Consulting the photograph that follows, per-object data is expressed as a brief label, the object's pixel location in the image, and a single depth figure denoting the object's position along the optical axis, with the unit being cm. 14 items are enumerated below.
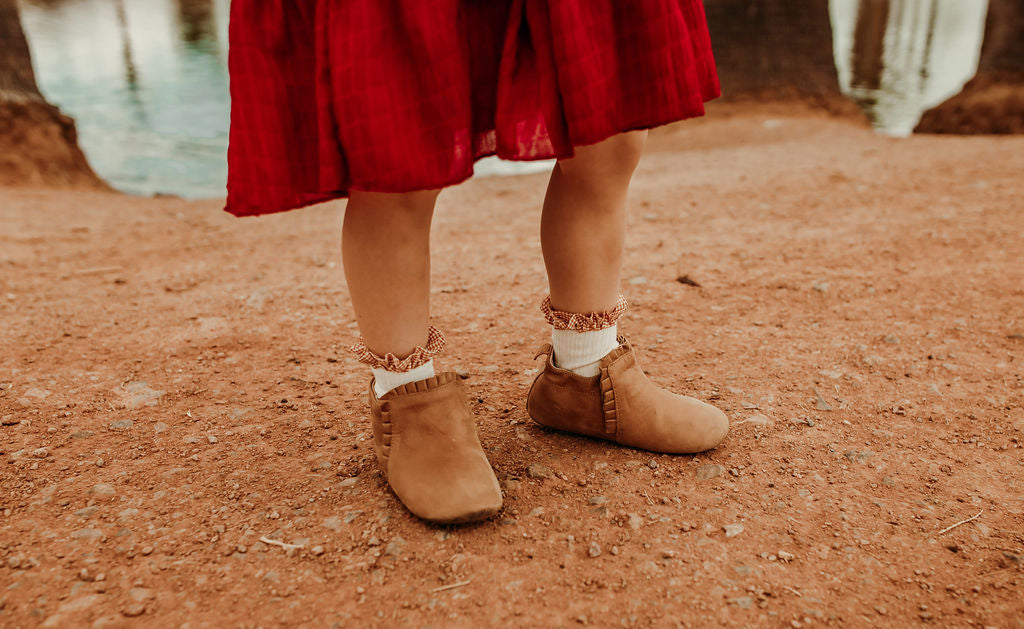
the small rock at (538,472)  135
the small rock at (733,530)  119
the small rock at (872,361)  179
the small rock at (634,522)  121
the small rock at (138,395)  165
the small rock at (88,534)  118
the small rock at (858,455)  139
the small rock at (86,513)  123
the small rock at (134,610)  102
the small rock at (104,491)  129
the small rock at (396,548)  115
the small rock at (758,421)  153
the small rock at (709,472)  134
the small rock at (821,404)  159
